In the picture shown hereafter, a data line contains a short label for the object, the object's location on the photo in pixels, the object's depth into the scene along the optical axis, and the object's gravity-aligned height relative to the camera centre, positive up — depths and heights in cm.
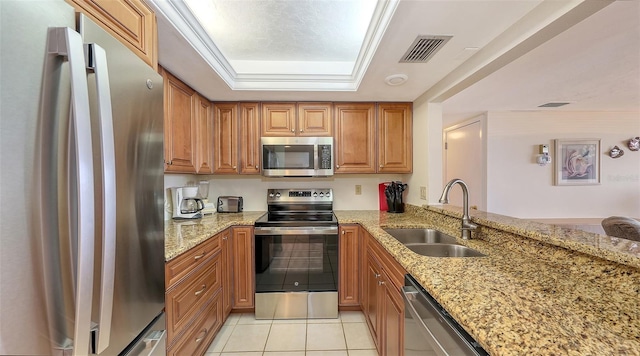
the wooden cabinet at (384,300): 131 -79
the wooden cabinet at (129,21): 87 +62
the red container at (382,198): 281 -27
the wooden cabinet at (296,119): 262 +59
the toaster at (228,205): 275 -32
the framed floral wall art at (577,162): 369 +16
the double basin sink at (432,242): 151 -48
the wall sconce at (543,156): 367 +25
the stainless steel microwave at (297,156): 256 +20
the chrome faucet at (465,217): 154 -28
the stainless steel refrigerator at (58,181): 52 -1
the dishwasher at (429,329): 76 -55
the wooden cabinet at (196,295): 135 -78
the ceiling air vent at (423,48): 144 +78
